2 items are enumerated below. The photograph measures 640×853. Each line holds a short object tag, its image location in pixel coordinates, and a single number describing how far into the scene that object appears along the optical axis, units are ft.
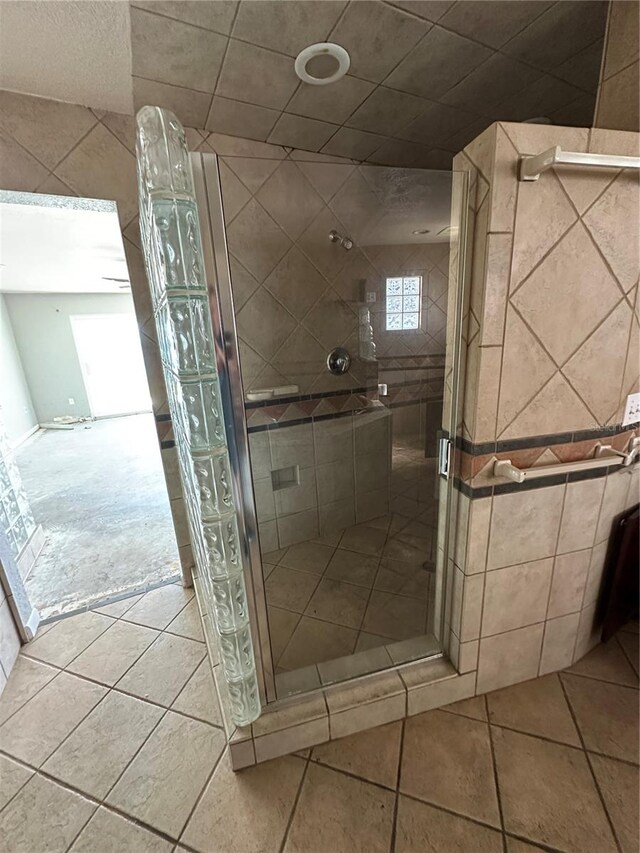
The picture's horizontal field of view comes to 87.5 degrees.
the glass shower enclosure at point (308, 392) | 2.19
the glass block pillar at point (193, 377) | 1.84
